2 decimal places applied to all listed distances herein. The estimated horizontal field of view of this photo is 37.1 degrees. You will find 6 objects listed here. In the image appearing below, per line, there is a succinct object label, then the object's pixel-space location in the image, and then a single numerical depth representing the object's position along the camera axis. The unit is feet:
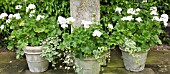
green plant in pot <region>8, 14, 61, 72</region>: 8.71
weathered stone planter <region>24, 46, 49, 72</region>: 8.75
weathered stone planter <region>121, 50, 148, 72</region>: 8.92
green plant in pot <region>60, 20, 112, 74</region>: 8.04
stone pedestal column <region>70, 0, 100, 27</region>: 8.56
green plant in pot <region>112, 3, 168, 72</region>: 8.54
